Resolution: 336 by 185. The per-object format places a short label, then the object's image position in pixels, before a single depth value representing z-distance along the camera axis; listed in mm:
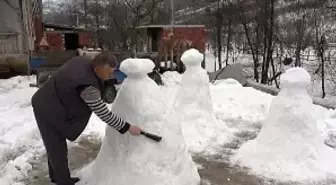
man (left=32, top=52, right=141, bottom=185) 3332
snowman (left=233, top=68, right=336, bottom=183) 4512
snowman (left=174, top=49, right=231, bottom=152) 5891
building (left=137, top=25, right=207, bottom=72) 12703
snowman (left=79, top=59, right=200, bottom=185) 3742
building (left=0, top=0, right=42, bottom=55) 13180
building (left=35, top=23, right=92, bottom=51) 14906
